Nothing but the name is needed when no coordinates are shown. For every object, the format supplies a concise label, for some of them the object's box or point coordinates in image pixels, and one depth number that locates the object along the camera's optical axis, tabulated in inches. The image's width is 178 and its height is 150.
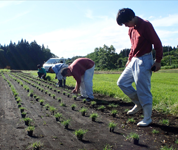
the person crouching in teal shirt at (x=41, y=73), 603.8
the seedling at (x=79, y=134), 113.0
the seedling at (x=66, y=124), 133.1
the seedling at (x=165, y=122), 141.2
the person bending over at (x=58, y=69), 394.3
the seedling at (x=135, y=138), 105.4
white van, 893.6
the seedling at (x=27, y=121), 140.5
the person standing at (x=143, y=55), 129.2
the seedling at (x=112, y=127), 126.0
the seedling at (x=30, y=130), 117.6
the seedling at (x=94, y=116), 152.3
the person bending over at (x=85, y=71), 245.8
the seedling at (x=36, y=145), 98.1
